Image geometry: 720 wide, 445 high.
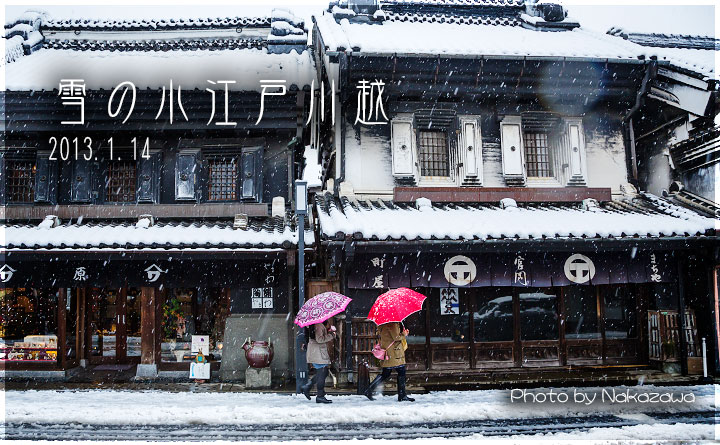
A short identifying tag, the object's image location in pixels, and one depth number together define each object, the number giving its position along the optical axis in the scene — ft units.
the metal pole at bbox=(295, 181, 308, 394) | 36.65
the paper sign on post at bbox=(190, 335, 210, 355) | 45.96
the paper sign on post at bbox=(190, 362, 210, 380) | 44.16
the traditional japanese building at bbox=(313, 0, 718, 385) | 39.63
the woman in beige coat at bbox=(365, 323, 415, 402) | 33.76
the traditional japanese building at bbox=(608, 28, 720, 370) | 41.75
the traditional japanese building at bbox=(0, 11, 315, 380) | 43.09
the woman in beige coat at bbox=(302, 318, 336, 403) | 34.14
